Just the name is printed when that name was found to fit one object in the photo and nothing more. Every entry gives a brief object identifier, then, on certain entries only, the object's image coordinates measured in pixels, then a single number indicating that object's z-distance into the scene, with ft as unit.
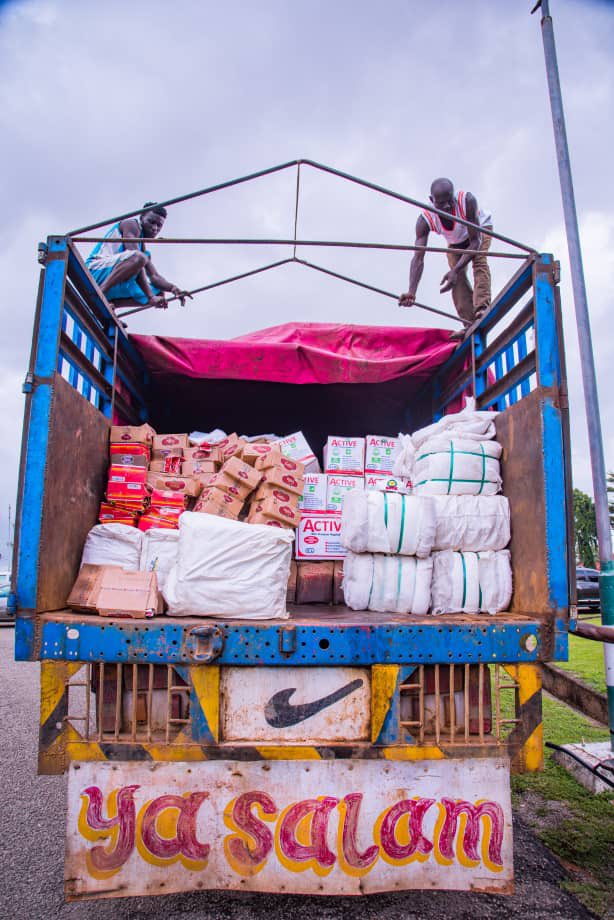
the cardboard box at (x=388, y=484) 13.26
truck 7.29
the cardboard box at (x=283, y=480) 11.42
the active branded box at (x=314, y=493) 12.82
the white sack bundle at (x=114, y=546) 9.96
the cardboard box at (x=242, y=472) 11.62
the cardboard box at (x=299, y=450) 14.03
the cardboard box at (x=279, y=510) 11.02
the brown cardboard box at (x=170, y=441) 12.90
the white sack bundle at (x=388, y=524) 9.58
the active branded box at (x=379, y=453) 13.84
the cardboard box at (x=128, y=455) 11.60
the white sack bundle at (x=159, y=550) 10.20
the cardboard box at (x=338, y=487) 12.91
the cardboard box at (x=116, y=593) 8.24
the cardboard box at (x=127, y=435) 11.84
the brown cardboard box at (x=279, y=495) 11.40
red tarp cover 13.75
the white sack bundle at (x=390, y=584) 9.72
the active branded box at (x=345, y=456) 13.76
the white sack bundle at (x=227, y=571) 8.44
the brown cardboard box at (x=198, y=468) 12.70
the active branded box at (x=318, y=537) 12.42
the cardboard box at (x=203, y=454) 12.88
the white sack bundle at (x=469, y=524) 9.93
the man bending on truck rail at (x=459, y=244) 15.94
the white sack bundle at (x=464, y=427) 10.94
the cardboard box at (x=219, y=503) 11.35
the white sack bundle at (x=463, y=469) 10.41
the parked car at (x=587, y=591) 59.77
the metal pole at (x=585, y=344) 13.99
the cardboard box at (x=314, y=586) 11.94
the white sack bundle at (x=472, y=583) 9.61
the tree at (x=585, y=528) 142.61
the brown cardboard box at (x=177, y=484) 12.11
